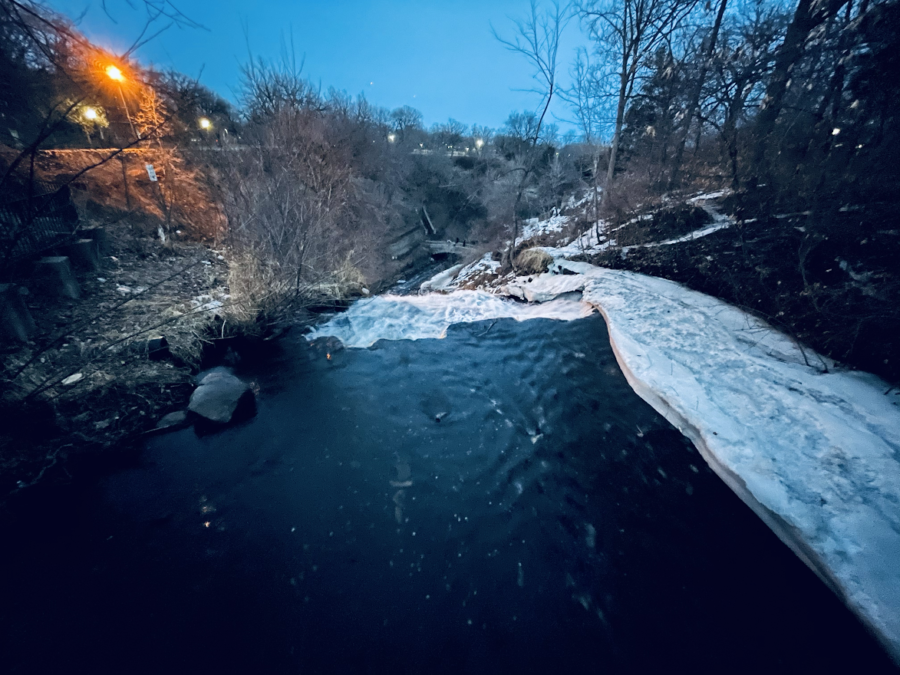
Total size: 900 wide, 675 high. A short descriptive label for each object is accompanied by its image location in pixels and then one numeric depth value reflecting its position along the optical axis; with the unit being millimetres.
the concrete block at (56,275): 6172
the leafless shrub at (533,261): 9812
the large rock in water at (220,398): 4473
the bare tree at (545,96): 8922
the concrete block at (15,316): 4696
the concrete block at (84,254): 7402
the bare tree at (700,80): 8914
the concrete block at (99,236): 8055
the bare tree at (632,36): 9766
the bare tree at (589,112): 11141
